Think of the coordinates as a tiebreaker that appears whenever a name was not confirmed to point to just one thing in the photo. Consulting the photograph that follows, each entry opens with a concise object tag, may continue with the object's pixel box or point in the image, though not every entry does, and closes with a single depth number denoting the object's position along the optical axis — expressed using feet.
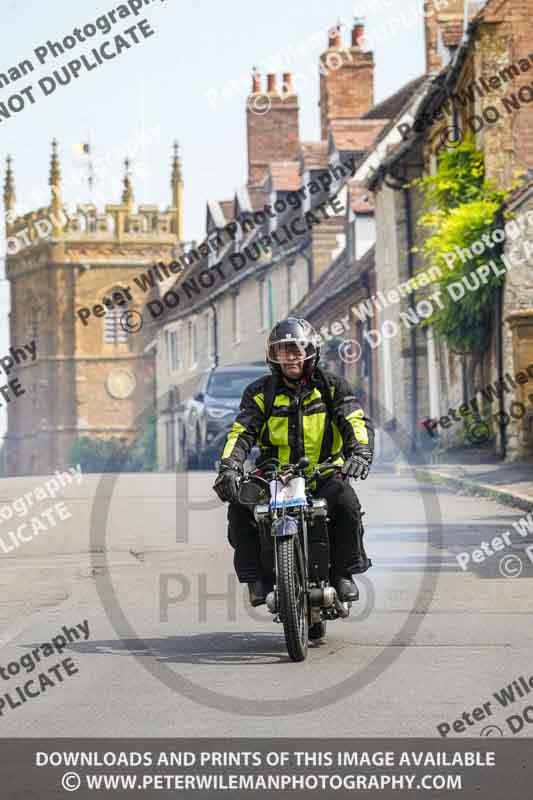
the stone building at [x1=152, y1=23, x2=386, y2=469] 161.48
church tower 339.16
